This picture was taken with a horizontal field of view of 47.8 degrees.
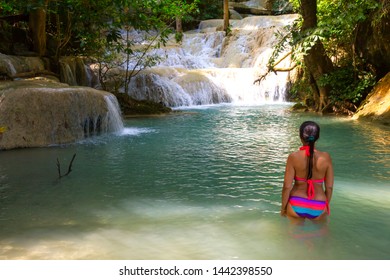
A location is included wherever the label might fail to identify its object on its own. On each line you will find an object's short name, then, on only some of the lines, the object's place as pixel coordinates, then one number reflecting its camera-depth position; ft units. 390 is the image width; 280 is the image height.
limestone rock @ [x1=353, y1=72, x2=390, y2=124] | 40.22
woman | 12.24
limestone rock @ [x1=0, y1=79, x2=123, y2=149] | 30.30
